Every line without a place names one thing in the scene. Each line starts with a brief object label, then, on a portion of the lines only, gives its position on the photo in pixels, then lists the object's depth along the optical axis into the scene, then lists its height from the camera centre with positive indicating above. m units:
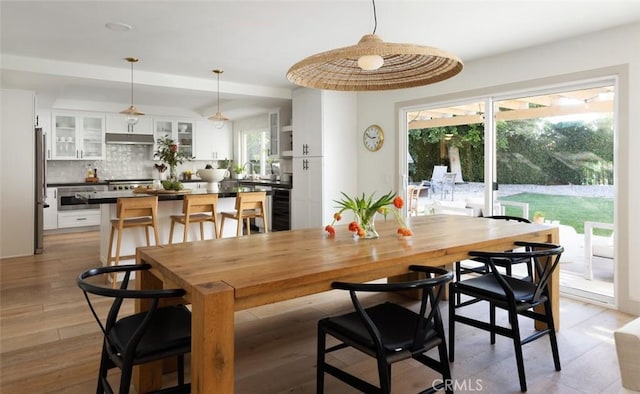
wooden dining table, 1.48 -0.32
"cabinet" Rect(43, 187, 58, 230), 6.99 -0.22
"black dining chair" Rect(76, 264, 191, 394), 1.58 -0.59
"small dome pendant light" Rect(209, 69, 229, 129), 5.27 +1.01
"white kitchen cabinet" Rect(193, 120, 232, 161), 8.76 +1.19
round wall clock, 5.78 +0.83
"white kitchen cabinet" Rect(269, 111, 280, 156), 7.15 +1.14
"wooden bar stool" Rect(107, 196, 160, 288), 3.98 -0.19
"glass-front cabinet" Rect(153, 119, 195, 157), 8.31 +1.34
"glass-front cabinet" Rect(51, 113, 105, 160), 7.36 +1.12
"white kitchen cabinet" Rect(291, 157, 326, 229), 5.95 +0.05
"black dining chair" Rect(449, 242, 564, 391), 2.22 -0.57
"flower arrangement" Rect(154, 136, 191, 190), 4.90 +0.46
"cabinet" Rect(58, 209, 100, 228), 7.14 -0.37
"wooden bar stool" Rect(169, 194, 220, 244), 4.36 -0.16
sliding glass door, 3.71 +0.31
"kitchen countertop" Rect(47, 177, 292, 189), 6.93 +0.26
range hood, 7.74 +1.12
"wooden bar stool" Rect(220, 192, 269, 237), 4.72 -0.13
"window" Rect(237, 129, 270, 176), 8.28 +0.96
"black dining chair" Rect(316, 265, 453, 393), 1.63 -0.60
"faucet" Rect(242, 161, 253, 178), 8.68 +0.63
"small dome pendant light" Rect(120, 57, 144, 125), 4.55 +1.01
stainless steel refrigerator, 5.56 +0.05
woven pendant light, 1.78 +0.67
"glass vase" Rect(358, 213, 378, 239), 2.61 -0.20
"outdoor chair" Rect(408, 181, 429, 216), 5.41 -0.02
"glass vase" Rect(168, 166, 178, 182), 5.08 +0.26
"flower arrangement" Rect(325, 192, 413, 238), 2.56 -0.12
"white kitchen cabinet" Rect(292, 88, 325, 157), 5.84 +1.09
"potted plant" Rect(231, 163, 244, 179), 8.57 +0.53
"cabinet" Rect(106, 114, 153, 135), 7.80 +1.39
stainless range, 7.62 +0.26
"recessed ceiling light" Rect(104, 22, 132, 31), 3.47 +1.47
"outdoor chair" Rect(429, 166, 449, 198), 5.13 +0.22
